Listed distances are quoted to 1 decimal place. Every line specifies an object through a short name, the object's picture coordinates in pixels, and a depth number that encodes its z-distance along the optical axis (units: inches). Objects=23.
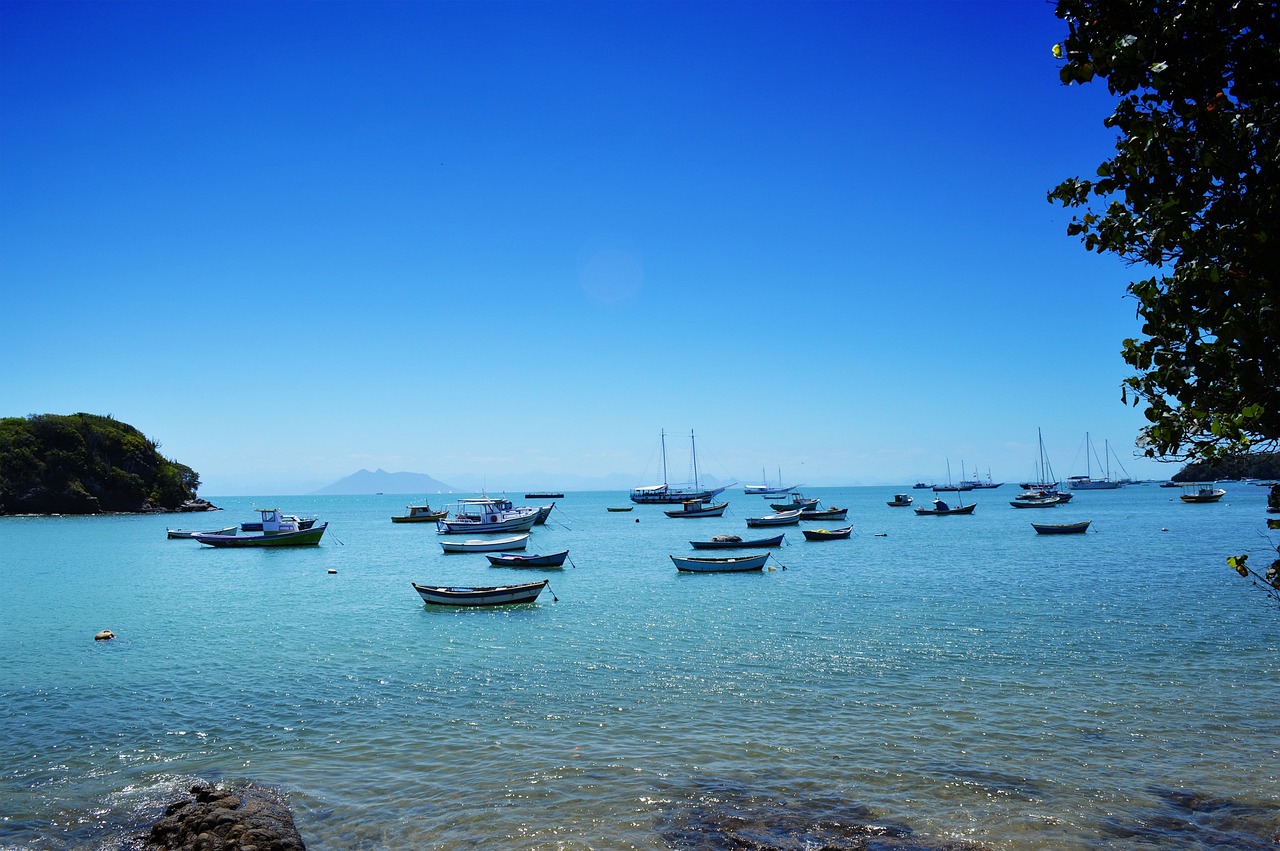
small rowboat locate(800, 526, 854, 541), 2571.4
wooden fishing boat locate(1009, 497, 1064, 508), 4741.6
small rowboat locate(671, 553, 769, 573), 1728.6
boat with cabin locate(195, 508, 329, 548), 2691.9
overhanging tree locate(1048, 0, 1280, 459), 244.5
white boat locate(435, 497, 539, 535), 2950.3
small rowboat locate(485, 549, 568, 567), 1811.0
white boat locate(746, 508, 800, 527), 3376.0
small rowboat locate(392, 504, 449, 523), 4232.3
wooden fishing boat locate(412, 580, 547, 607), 1259.8
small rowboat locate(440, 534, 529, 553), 2313.0
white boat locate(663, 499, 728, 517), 4569.1
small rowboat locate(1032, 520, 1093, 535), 2691.9
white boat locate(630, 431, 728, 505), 6253.9
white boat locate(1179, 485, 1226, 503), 4773.6
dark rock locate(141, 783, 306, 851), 381.7
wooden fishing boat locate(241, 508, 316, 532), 2866.6
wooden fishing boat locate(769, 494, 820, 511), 3983.8
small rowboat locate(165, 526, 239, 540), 2910.7
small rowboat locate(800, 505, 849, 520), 3506.4
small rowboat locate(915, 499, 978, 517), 4146.2
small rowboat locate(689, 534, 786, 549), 1984.5
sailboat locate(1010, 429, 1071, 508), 4884.1
